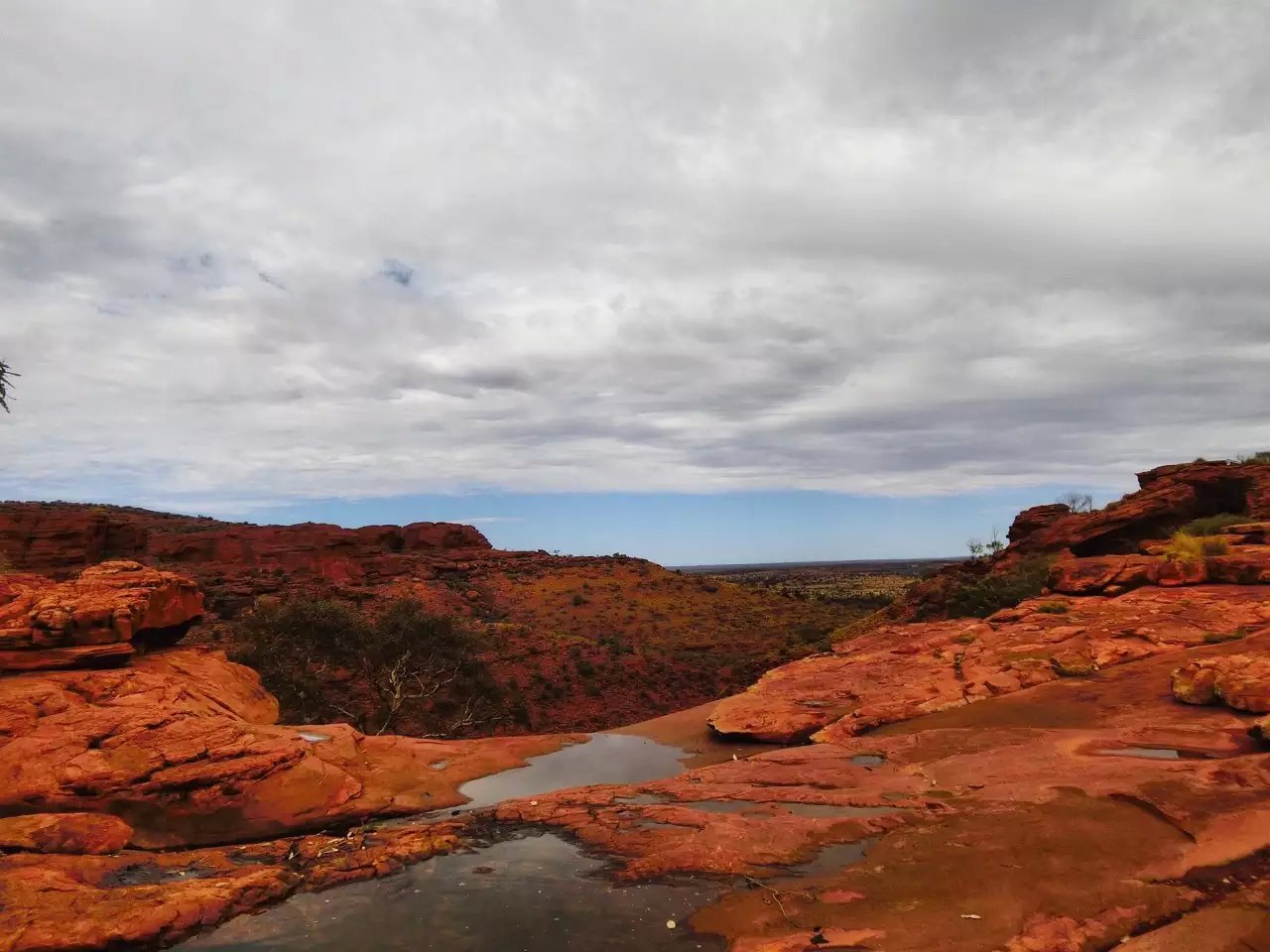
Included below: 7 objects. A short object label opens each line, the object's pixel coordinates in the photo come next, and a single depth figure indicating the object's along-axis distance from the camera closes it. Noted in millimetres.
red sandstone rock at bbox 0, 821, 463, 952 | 7723
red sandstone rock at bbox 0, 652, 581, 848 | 11422
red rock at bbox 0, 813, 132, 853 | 9930
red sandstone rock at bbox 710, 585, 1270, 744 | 16734
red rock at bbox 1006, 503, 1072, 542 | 35469
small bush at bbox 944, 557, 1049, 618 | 27641
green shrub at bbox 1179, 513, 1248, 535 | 23844
